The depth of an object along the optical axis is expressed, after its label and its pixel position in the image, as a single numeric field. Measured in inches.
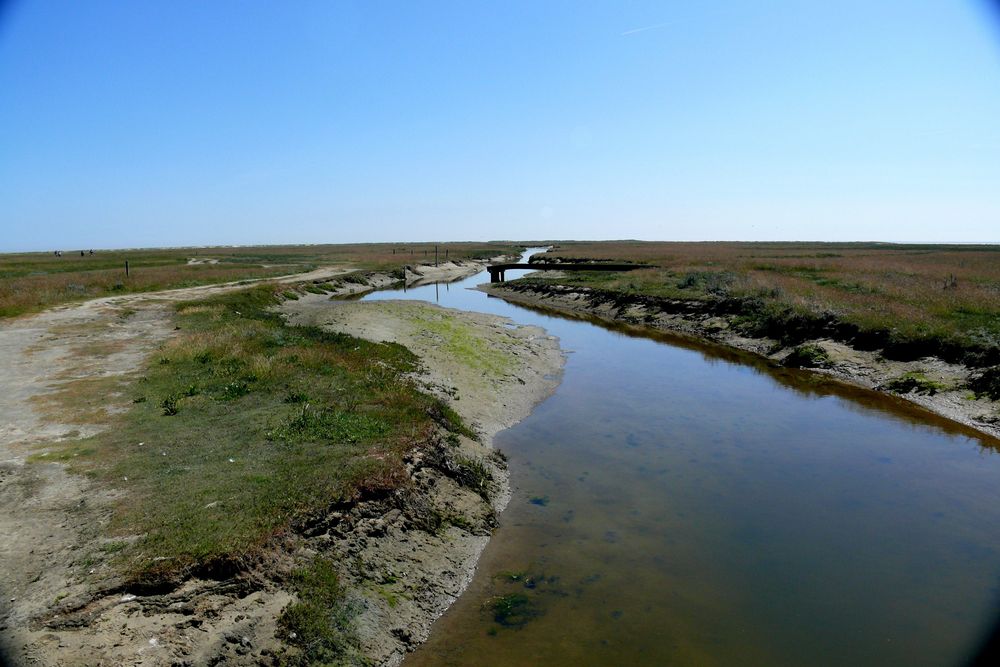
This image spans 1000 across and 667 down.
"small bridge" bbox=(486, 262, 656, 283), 2704.2
